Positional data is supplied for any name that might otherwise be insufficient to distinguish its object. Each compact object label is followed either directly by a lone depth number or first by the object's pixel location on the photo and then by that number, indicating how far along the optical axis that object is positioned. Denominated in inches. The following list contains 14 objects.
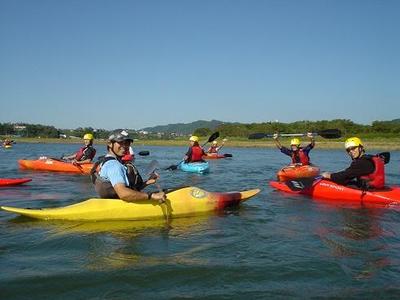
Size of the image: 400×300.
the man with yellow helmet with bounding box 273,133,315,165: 597.0
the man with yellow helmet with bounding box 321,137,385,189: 365.1
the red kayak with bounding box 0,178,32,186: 468.8
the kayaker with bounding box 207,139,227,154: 1133.2
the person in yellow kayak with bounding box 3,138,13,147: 1718.1
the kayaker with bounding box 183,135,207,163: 696.4
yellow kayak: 273.9
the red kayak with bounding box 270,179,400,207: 364.5
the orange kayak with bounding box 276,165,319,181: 545.3
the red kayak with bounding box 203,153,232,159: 1095.6
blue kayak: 677.3
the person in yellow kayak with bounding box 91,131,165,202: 263.4
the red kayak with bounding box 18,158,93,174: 627.5
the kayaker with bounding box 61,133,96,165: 627.9
